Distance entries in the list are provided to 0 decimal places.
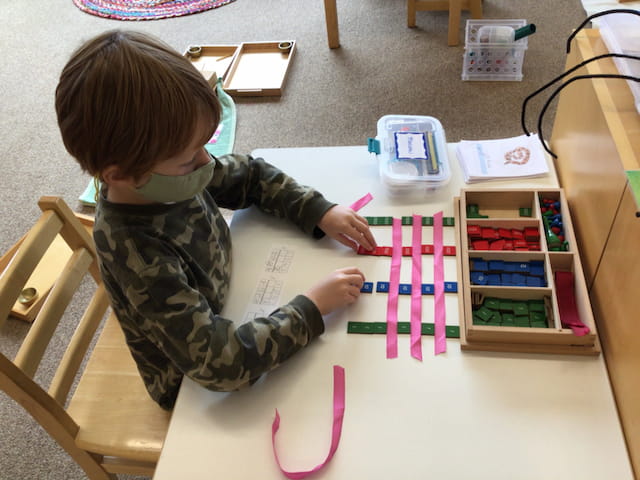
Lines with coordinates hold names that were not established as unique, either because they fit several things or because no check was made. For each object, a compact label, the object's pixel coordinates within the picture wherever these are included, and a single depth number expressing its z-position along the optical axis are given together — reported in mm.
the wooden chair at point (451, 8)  2406
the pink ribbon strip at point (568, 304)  711
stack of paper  993
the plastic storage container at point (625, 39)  749
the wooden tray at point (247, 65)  2422
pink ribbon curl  651
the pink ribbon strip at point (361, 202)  1000
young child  647
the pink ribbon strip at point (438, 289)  768
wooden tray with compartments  728
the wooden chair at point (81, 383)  828
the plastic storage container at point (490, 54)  2168
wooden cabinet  629
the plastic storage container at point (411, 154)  996
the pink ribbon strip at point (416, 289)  767
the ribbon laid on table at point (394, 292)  772
